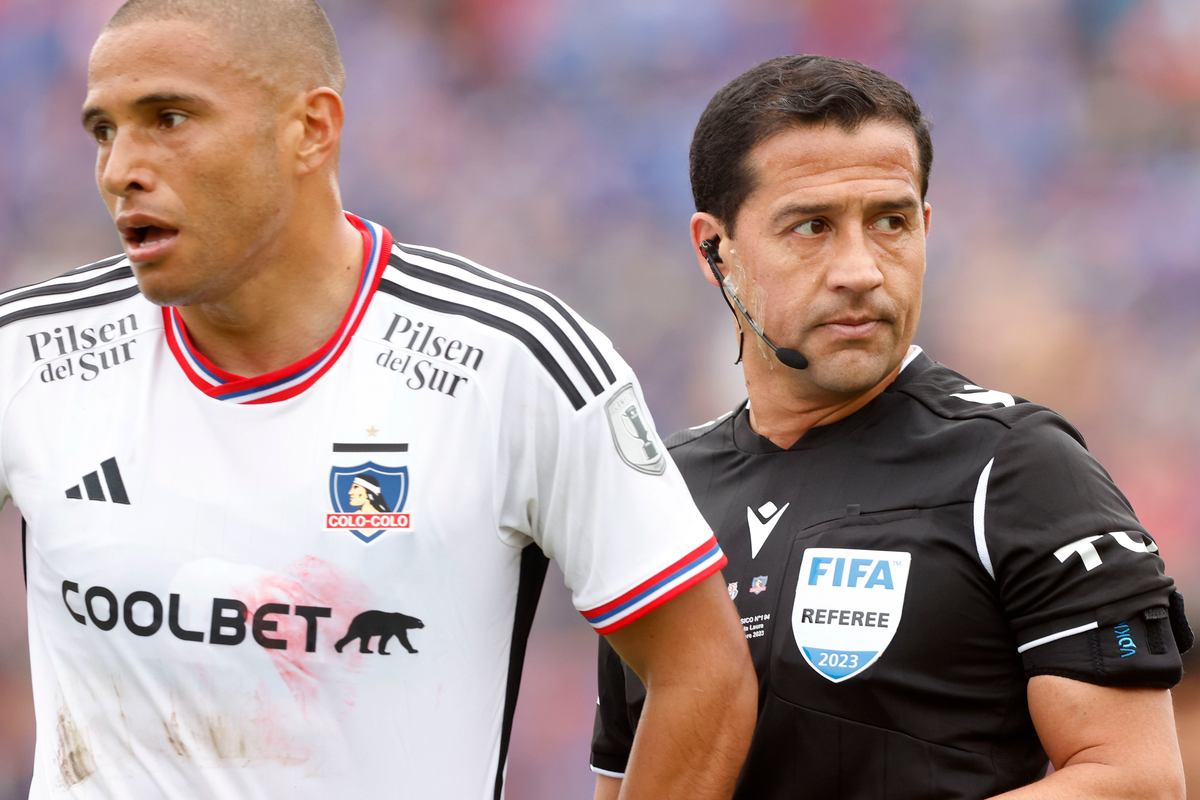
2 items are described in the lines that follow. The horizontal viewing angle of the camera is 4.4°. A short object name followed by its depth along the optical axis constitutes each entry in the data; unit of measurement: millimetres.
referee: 9788
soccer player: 9777
